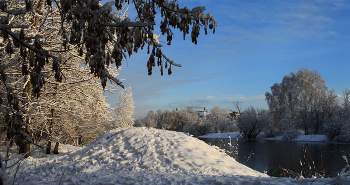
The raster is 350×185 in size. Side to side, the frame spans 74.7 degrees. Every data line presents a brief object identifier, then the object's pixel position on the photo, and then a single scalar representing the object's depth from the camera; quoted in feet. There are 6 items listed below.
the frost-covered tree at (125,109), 96.43
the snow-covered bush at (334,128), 100.17
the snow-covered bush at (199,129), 184.39
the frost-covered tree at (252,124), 138.72
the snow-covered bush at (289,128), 117.08
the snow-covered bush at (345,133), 92.63
